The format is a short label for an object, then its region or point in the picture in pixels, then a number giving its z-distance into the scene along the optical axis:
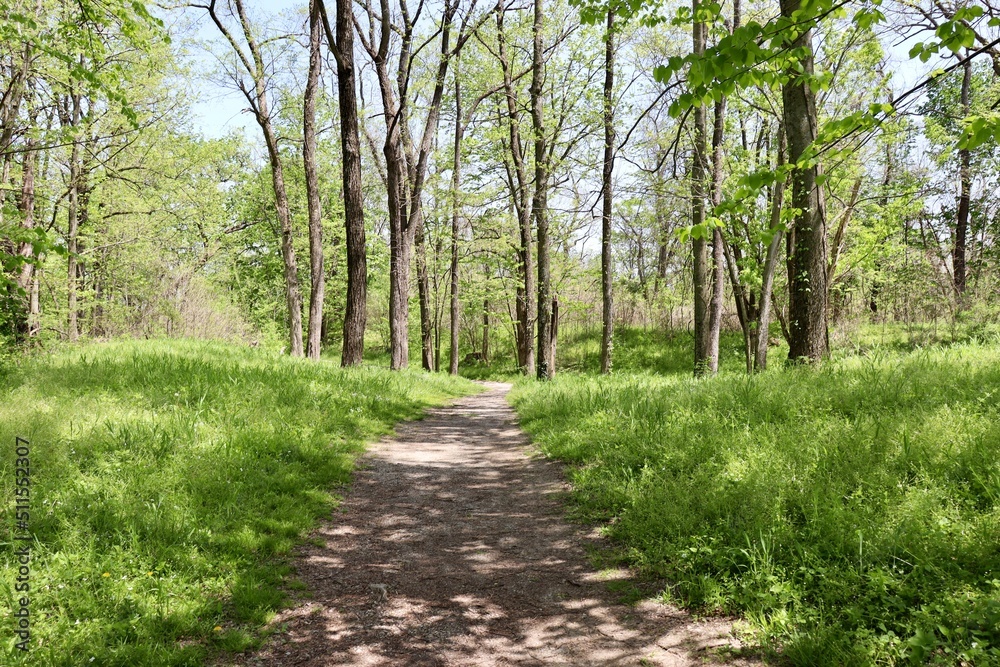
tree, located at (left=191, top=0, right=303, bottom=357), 15.43
